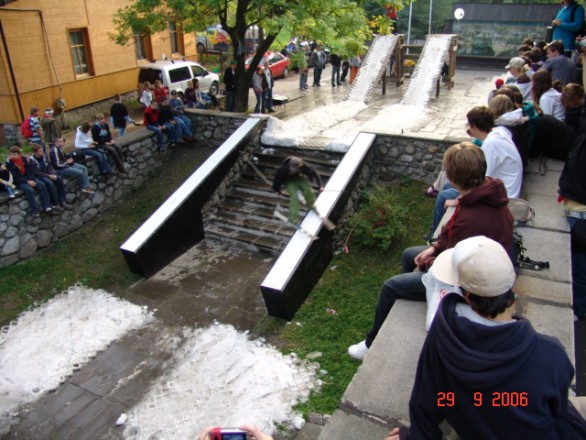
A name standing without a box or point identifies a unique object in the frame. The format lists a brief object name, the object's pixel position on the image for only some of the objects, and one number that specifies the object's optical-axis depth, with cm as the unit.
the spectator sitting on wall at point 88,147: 952
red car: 2187
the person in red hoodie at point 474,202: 342
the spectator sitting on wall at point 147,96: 1341
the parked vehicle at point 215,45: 2381
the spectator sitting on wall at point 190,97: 1361
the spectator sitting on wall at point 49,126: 1093
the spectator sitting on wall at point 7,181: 800
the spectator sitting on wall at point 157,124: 1101
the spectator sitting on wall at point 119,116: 1177
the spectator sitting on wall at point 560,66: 795
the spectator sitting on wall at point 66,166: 884
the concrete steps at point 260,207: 874
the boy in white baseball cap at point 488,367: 202
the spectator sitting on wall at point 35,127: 1069
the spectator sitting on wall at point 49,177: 845
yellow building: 1281
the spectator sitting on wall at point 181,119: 1129
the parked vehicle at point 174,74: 1595
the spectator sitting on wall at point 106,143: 968
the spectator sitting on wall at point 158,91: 1294
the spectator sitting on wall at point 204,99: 1392
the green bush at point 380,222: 779
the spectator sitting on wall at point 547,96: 666
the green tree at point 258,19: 1044
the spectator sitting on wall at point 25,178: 813
